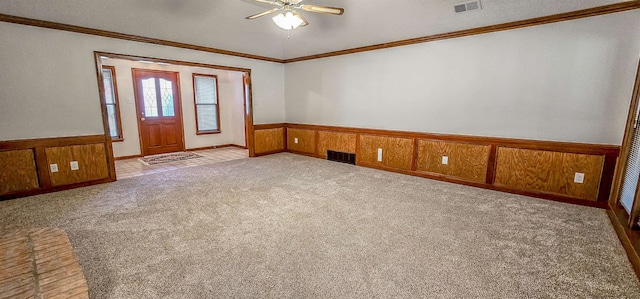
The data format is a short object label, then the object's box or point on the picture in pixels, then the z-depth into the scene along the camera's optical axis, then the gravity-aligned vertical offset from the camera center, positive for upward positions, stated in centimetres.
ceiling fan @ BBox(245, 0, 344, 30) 276 +107
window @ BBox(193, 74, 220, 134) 696 +19
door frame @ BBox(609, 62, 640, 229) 279 -39
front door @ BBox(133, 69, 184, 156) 604 -3
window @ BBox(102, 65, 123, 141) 551 +16
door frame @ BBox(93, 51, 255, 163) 390 +45
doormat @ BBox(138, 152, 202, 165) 569 -107
